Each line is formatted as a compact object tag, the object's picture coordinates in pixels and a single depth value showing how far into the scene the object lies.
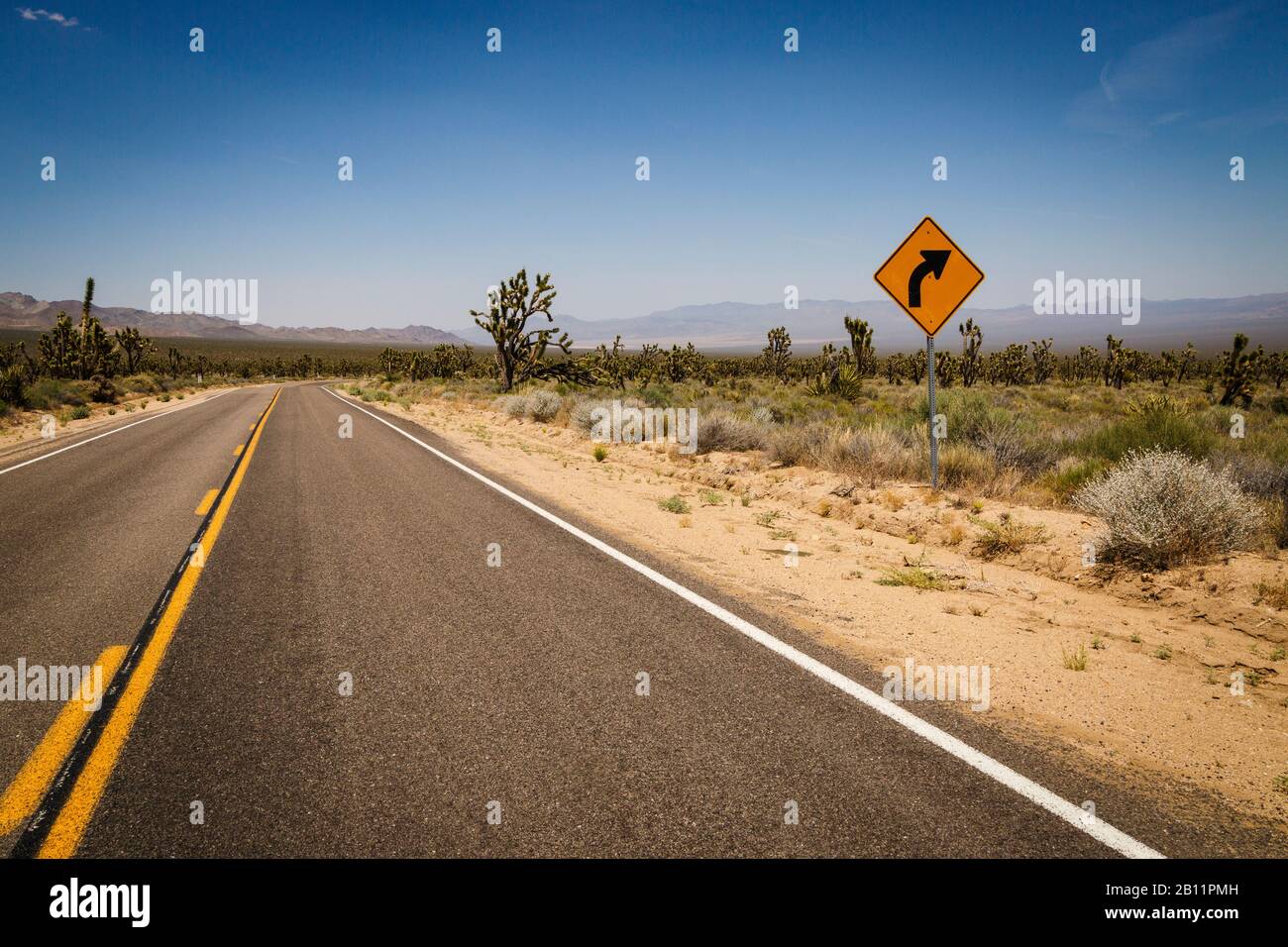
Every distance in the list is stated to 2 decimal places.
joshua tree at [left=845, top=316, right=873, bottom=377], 30.39
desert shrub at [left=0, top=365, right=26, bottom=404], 25.22
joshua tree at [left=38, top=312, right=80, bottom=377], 41.38
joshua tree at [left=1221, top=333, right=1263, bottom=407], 26.00
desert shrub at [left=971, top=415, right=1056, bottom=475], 9.85
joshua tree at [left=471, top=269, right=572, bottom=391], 29.53
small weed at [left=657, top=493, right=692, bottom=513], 8.96
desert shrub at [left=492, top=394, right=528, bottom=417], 22.19
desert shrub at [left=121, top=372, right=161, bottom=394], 42.29
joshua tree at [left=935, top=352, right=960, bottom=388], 41.00
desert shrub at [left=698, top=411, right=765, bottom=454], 13.90
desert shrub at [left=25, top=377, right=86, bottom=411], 26.89
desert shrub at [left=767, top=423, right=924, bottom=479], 10.21
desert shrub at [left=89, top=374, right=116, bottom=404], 33.38
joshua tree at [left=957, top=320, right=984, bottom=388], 41.03
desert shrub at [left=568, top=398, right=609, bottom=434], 18.05
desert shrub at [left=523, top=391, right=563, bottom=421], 21.30
